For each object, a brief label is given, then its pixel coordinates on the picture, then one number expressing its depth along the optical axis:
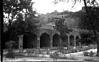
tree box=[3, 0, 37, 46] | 26.16
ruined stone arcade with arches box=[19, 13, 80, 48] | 34.33
